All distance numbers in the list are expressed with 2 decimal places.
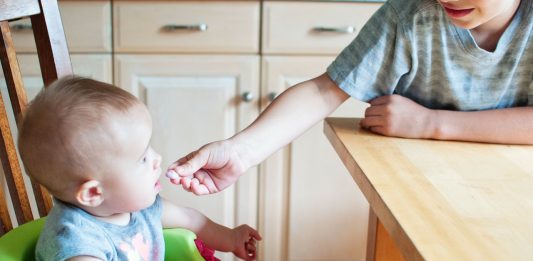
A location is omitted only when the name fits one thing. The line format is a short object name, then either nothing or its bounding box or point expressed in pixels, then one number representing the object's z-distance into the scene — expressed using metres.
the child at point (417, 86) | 0.96
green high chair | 0.84
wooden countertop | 0.61
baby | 0.79
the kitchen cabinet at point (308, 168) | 1.77
